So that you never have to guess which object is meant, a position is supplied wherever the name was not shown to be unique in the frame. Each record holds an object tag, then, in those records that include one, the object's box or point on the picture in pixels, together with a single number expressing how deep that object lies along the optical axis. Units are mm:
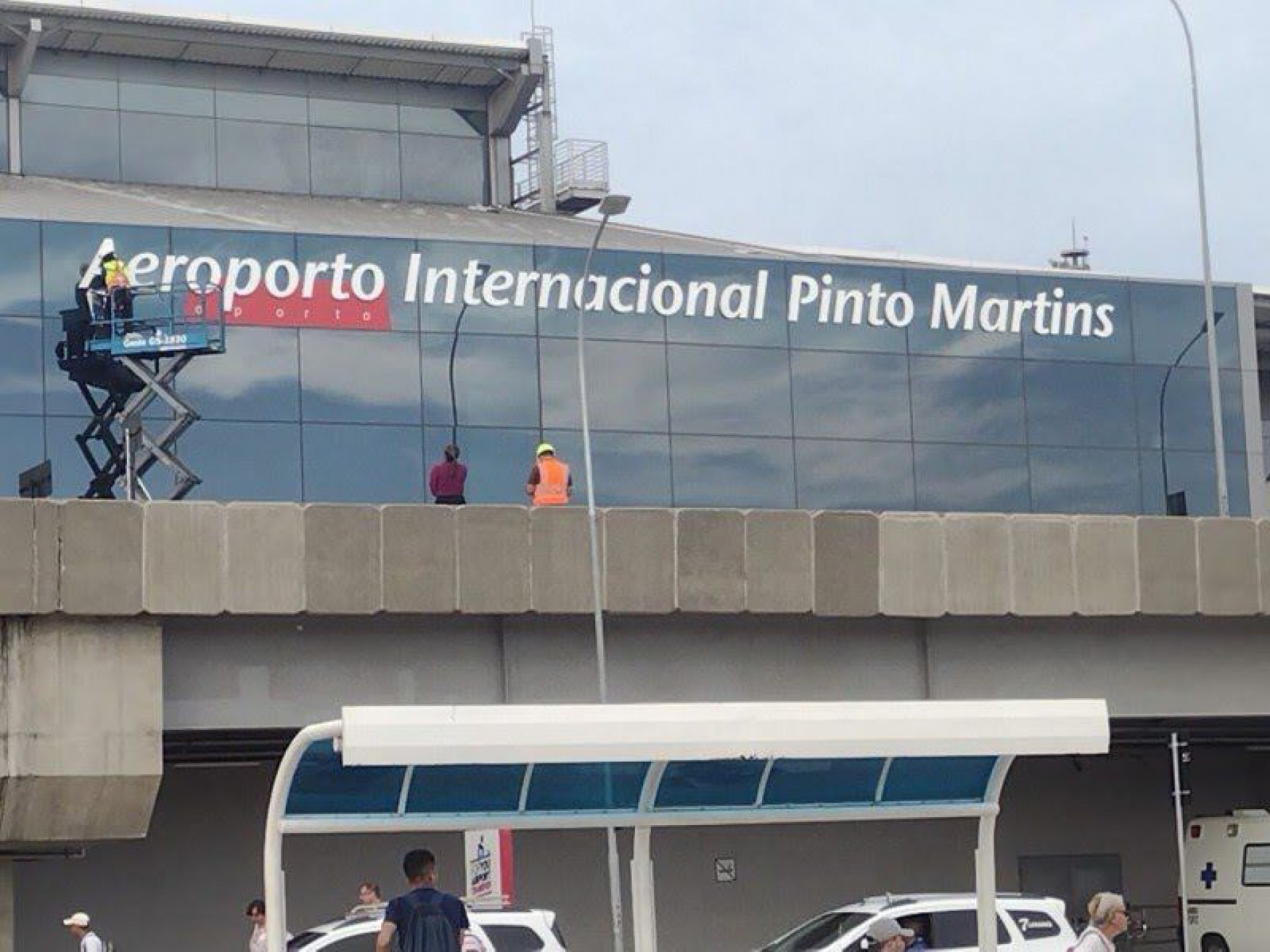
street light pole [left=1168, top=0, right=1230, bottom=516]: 40719
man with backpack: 14172
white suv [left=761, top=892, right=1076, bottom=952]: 25922
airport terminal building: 30781
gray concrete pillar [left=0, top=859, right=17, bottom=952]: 31531
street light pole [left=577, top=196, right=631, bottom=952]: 30422
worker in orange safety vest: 33719
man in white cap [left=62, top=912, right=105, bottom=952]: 25797
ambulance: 39156
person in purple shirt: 33594
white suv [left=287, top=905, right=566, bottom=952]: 22766
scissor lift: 44031
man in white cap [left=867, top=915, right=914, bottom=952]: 17281
